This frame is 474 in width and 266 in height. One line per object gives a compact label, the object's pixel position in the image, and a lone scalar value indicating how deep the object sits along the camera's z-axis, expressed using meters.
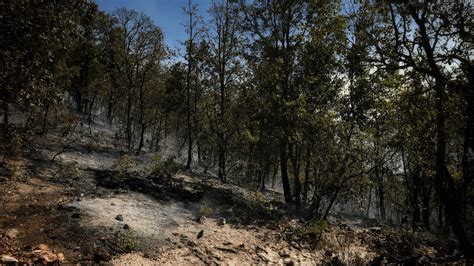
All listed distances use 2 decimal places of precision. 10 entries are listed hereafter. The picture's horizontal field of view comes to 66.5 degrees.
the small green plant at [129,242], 8.93
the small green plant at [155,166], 18.80
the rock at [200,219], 12.65
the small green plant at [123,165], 18.03
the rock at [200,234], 10.86
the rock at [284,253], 10.85
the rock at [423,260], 10.90
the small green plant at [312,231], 12.56
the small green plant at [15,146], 12.06
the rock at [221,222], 12.99
